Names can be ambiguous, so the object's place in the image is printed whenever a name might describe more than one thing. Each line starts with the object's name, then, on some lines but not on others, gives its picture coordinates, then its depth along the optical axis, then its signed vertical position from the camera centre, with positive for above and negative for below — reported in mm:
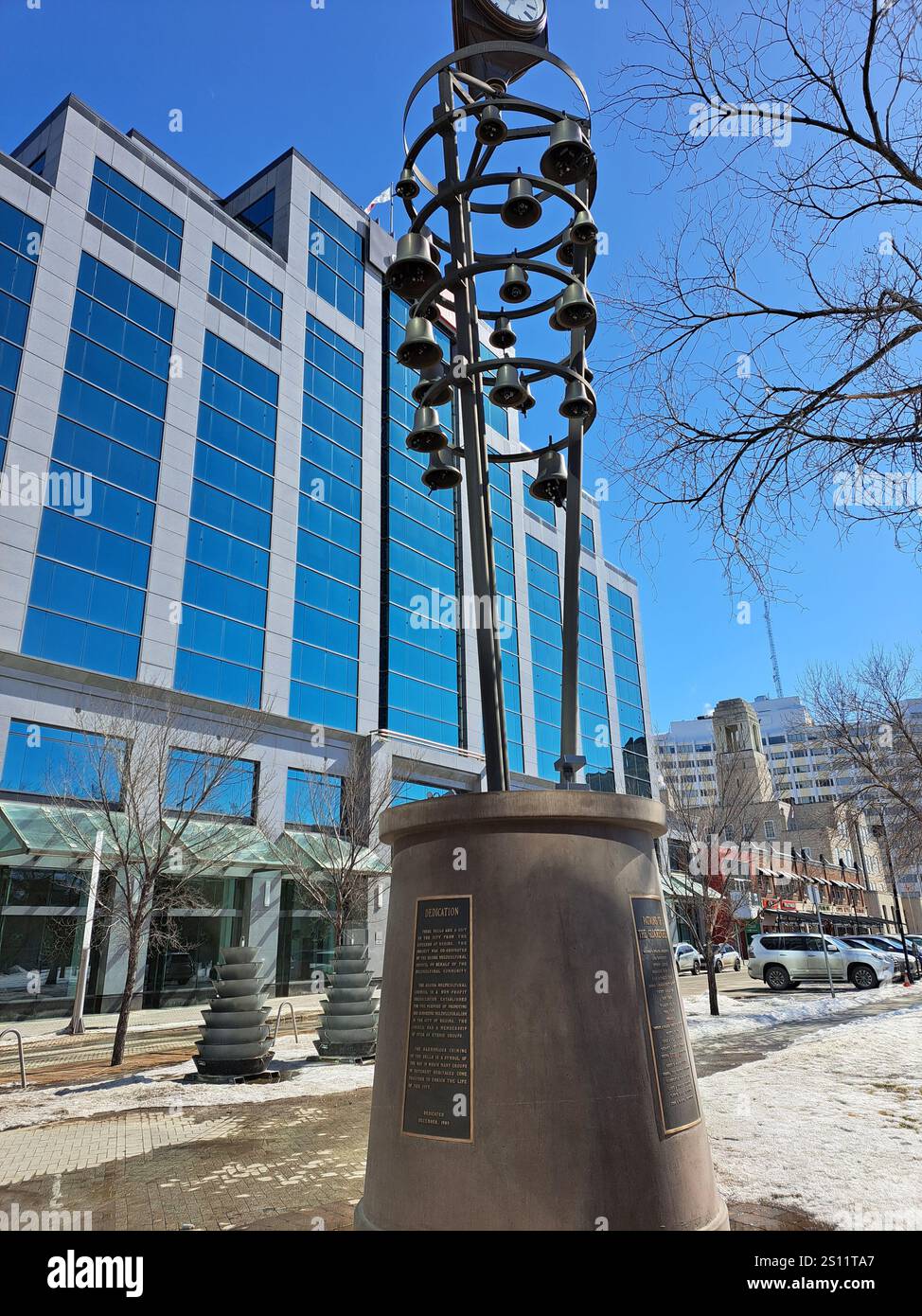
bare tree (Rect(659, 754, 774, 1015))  21438 +2787
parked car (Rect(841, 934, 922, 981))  32194 -1048
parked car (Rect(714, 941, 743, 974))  43312 -1736
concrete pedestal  4438 -606
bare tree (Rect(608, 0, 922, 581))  5961 +4503
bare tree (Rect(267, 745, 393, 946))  23750 +2868
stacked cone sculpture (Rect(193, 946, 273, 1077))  11914 -1252
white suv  27141 -1279
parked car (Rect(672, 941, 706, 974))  41431 -1515
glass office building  23031 +14408
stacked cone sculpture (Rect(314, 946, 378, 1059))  13797 -1275
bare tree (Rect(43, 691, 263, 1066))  16641 +3505
